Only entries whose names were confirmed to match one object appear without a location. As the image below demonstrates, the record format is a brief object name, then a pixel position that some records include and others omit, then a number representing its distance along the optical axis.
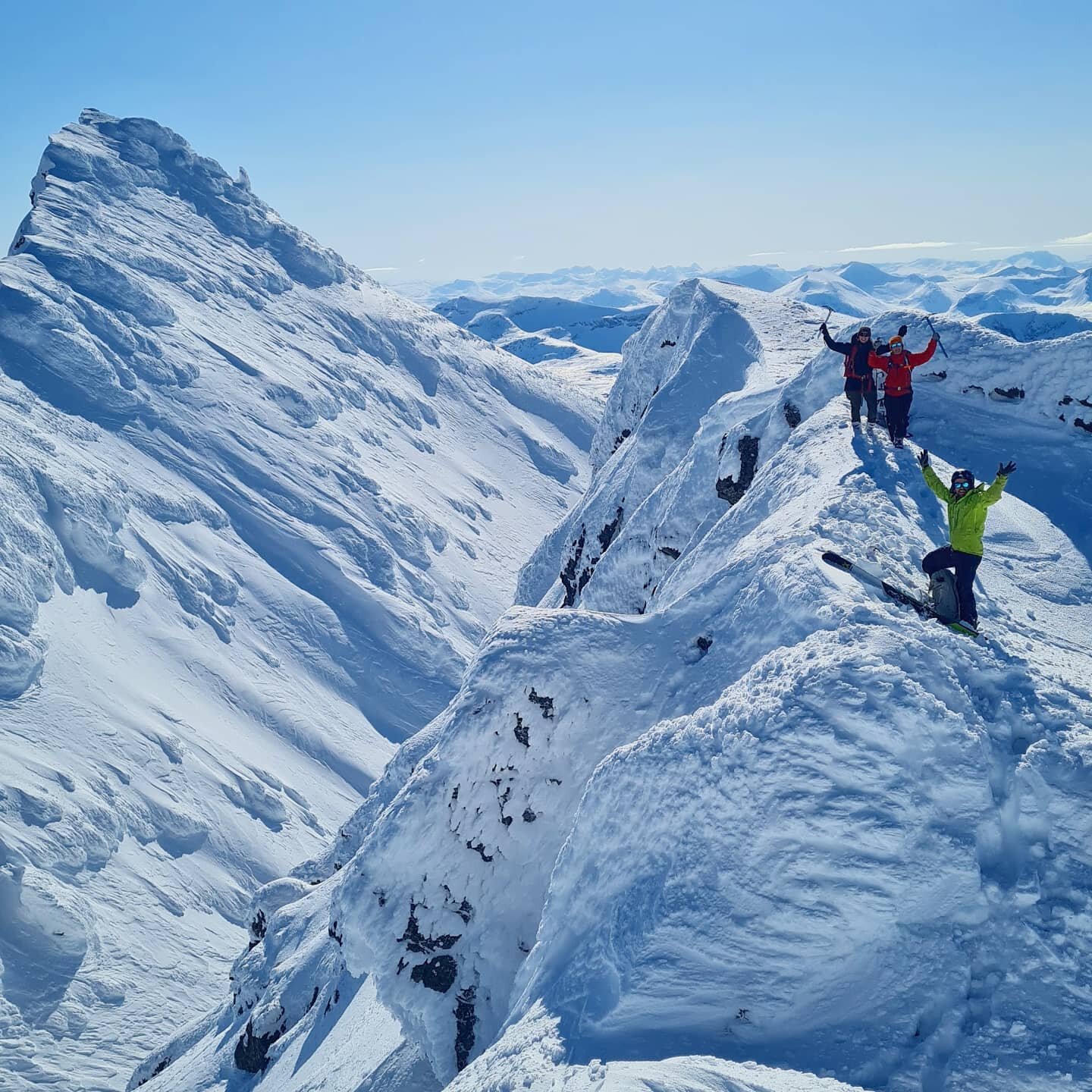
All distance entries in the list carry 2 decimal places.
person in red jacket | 16.58
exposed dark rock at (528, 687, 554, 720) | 15.97
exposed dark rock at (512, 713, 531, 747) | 16.06
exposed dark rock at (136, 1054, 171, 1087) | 36.85
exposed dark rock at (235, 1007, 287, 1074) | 25.92
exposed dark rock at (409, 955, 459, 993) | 15.69
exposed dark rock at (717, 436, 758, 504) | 23.84
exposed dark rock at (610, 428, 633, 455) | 44.62
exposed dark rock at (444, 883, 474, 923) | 15.82
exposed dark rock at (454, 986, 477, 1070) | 15.12
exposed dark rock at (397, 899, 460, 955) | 15.84
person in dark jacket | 17.50
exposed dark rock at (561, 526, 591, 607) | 35.09
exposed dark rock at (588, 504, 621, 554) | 34.16
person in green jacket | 12.01
